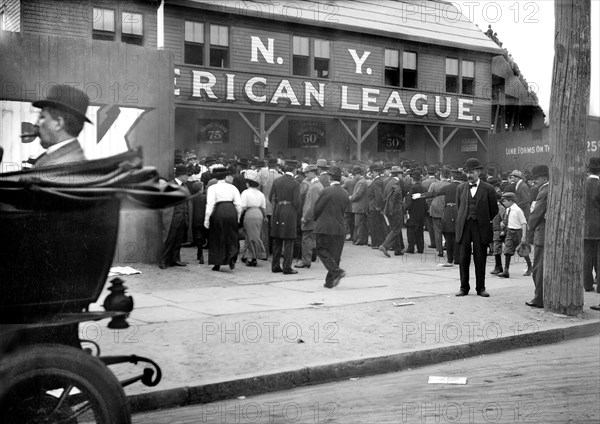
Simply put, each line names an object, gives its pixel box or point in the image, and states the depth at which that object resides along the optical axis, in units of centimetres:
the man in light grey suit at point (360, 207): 1667
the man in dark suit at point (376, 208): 1620
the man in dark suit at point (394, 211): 1556
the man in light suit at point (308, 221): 1338
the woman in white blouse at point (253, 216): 1274
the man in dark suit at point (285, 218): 1238
